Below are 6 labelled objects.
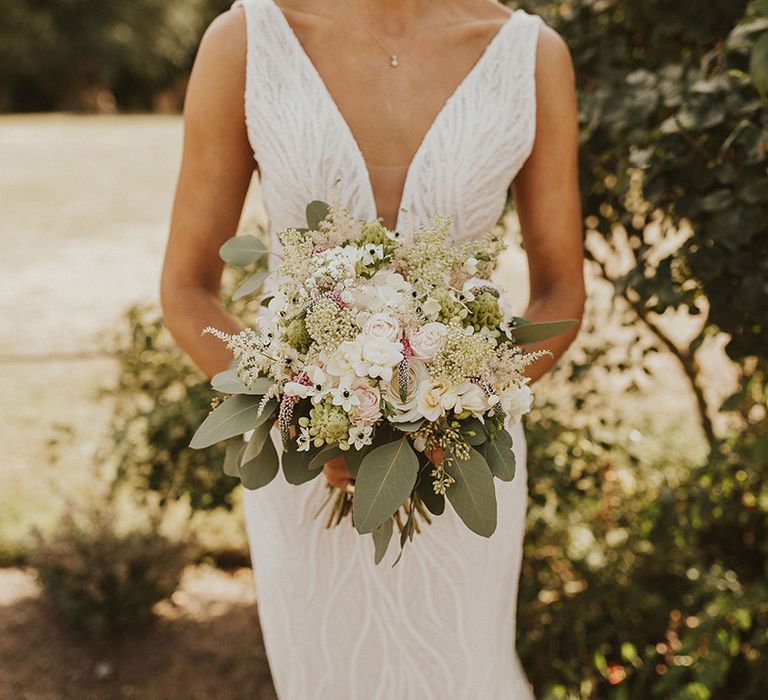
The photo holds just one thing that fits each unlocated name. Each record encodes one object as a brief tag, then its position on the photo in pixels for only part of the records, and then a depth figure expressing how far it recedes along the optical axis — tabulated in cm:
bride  199
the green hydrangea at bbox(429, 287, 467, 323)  160
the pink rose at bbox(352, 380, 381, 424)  153
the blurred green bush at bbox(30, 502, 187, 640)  354
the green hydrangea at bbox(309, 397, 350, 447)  151
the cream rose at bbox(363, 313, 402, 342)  153
